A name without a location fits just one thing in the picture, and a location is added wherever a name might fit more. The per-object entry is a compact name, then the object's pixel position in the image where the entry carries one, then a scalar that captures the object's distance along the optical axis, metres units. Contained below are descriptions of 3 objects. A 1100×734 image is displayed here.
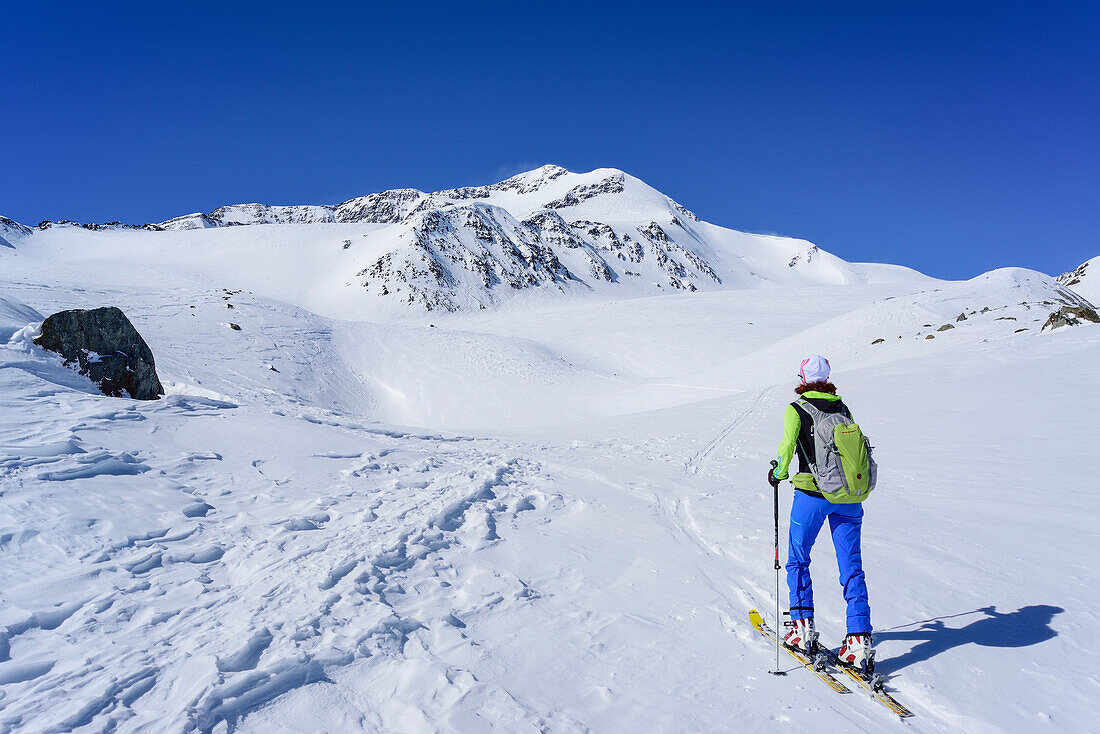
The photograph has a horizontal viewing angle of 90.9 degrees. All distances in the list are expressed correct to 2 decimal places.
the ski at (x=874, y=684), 3.59
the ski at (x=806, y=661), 3.85
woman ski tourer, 4.04
